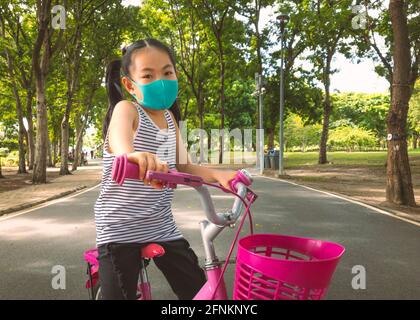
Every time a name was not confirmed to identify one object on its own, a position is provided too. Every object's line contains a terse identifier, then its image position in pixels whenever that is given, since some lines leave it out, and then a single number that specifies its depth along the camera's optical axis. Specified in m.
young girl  2.05
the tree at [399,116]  10.27
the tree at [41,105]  17.29
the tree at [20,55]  21.39
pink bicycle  1.50
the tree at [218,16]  28.13
